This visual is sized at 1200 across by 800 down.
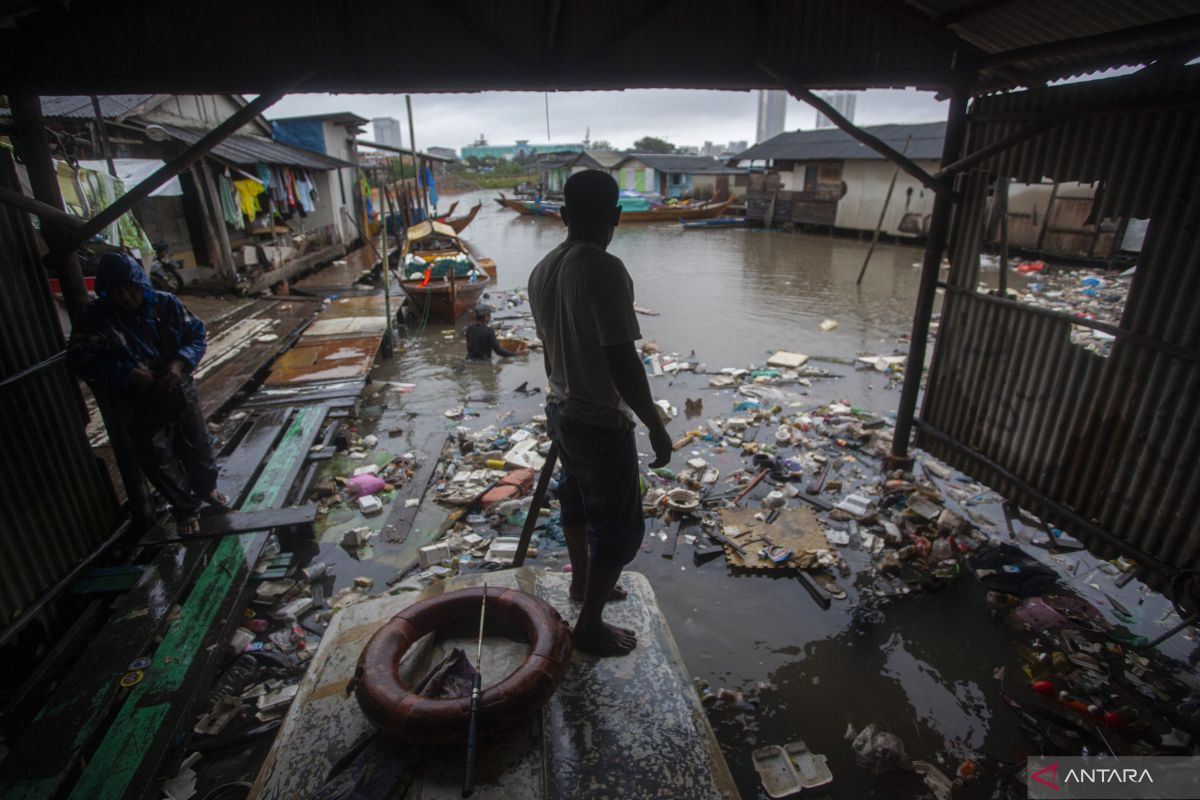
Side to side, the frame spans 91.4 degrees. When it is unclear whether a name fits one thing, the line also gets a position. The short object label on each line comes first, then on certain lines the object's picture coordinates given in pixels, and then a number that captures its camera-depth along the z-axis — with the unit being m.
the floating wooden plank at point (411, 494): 4.86
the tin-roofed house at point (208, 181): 8.97
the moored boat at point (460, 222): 21.48
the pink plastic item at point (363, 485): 5.43
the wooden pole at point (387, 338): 9.40
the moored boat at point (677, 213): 31.55
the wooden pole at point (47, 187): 3.43
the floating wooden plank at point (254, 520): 4.11
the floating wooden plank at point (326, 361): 7.48
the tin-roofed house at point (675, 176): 36.50
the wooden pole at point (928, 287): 4.55
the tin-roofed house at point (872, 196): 16.64
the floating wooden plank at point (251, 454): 4.81
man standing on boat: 2.26
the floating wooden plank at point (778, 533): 4.48
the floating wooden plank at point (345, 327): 9.41
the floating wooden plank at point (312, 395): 6.68
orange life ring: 2.12
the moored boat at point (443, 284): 11.58
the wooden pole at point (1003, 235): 4.50
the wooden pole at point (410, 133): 11.28
